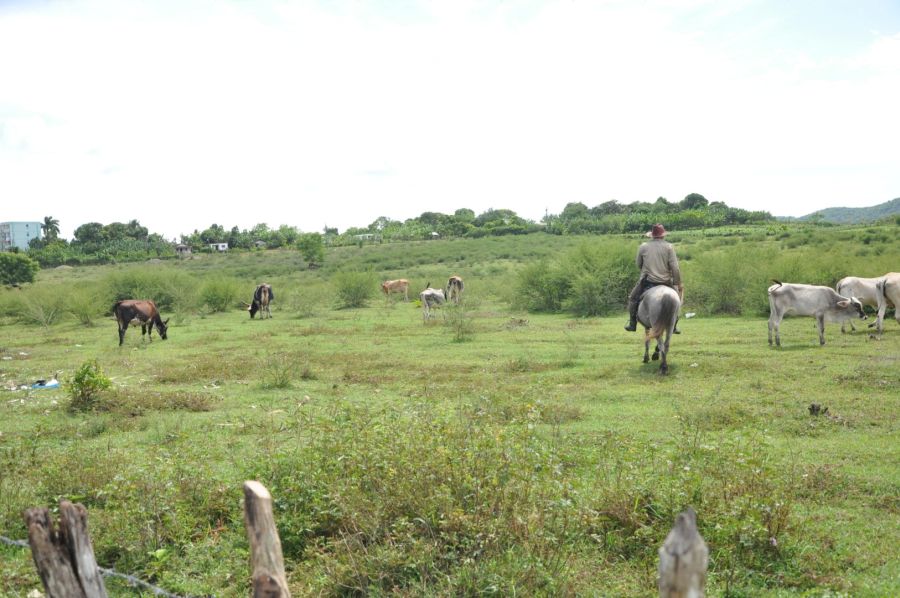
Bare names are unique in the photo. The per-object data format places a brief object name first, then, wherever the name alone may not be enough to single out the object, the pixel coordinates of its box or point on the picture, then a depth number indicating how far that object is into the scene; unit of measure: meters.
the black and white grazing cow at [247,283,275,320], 25.25
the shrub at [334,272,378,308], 29.48
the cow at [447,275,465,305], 26.22
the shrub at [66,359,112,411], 9.55
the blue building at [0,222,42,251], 131.25
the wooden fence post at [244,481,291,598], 2.71
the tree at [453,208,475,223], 93.55
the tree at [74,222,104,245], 83.25
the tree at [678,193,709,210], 77.88
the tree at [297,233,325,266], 54.97
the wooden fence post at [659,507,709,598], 2.12
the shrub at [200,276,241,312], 29.23
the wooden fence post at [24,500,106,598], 2.73
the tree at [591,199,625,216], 82.06
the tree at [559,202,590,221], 84.66
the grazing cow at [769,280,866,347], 13.80
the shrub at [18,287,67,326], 24.94
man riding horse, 11.89
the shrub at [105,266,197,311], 29.47
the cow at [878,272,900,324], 14.38
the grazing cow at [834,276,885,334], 15.11
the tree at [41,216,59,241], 94.38
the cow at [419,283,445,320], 22.49
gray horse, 11.19
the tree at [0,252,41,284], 44.44
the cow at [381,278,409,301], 30.38
